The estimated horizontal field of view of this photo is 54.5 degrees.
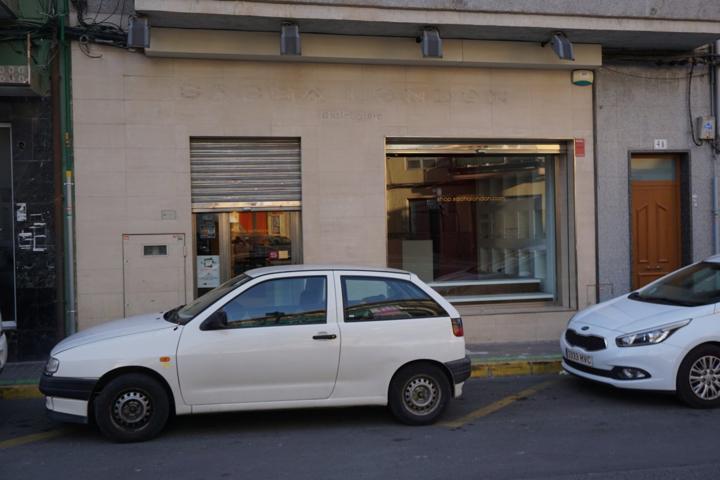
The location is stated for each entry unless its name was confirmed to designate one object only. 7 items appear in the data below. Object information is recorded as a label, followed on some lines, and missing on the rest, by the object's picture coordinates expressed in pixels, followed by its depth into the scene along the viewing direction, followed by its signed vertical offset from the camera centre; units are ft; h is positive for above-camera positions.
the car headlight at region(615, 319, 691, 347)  23.73 -3.35
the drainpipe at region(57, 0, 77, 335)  31.76 +3.05
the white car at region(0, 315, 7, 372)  22.85 -3.30
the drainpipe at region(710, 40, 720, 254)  38.40 +4.71
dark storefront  31.50 +0.97
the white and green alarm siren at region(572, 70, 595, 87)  36.60 +8.46
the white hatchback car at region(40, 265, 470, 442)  20.11 -3.25
